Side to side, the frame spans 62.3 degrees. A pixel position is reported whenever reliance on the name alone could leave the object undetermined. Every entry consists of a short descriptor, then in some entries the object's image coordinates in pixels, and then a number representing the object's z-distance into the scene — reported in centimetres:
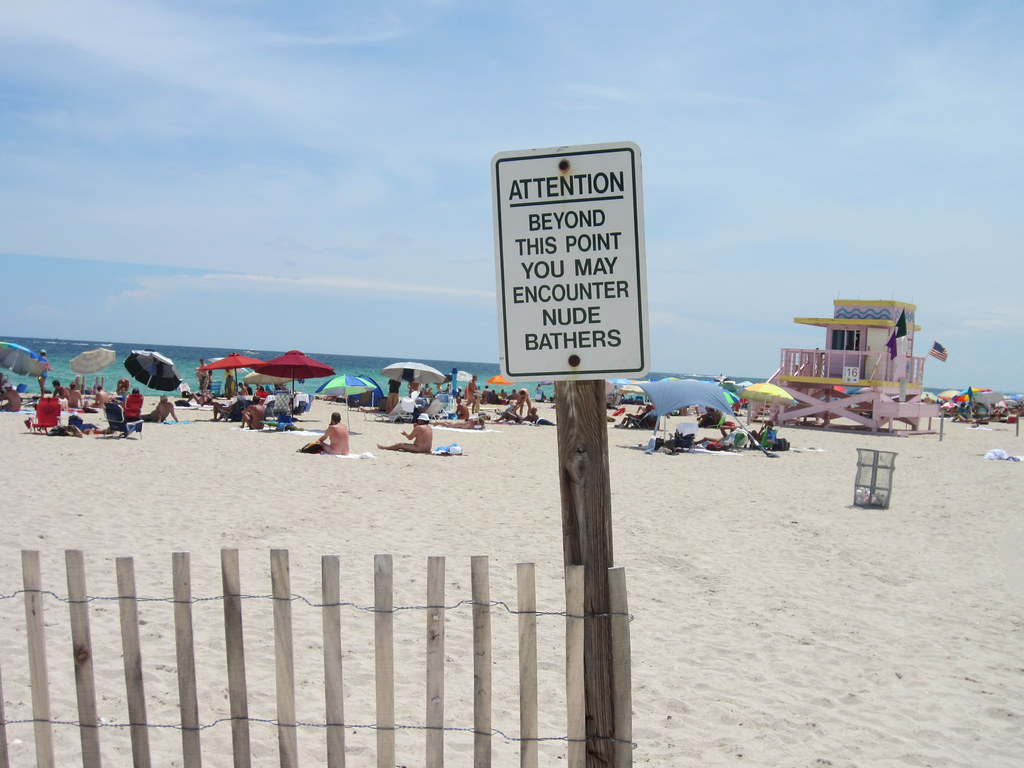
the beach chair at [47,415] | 1565
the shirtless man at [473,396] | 2780
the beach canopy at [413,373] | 2450
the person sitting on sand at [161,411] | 1981
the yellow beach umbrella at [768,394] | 2220
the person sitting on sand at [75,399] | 2178
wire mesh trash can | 1159
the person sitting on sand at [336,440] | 1452
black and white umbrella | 2224
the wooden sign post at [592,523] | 235
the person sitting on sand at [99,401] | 2256
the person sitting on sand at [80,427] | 1569
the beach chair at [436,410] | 2323
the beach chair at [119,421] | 1578
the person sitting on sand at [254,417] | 1889
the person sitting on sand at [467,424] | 2259
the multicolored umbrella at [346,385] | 2109
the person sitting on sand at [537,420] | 2558
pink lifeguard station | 2772
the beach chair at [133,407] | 1662
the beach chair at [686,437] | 1850
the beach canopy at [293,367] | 1977
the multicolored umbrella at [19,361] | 2227
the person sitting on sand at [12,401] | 2109
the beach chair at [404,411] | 2309
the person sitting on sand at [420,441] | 1551
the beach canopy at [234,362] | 2272
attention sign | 219
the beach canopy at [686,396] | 1769
